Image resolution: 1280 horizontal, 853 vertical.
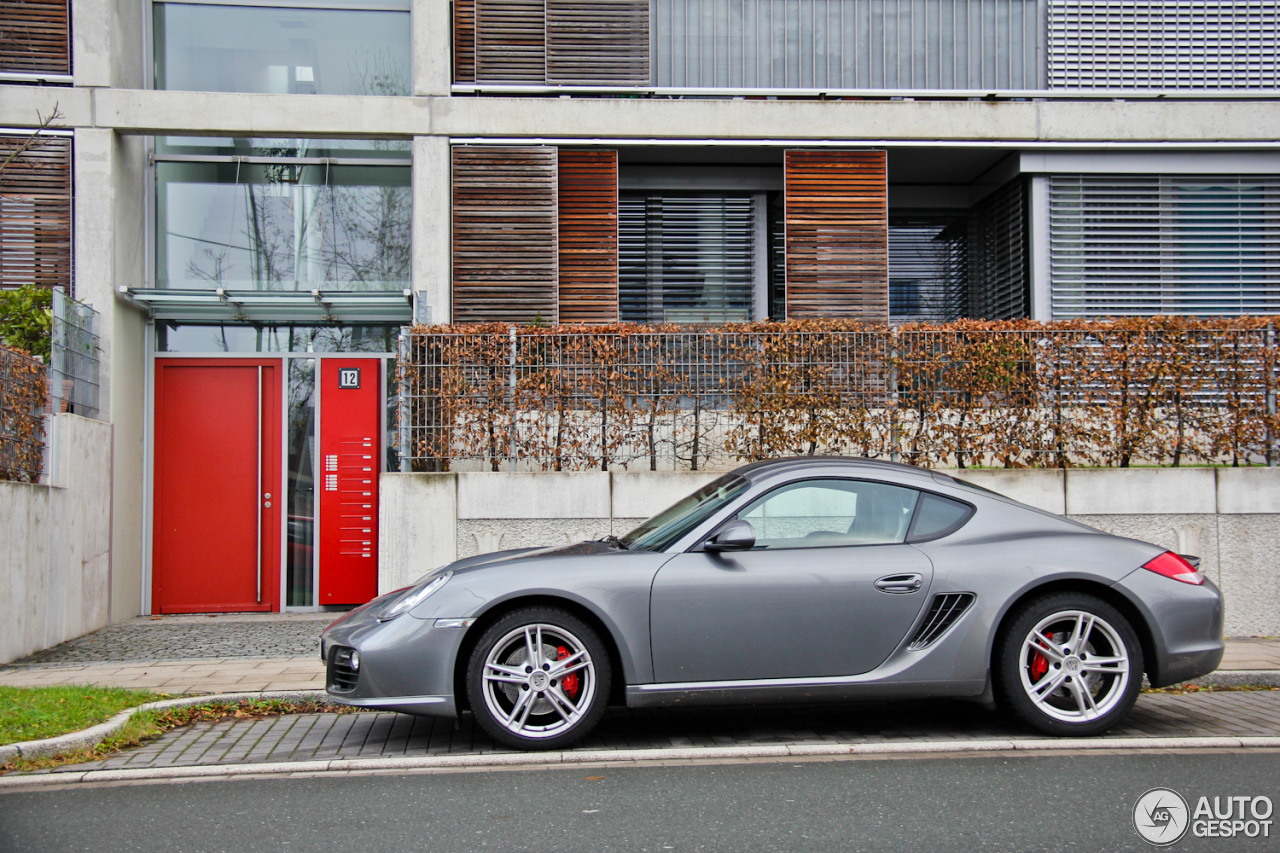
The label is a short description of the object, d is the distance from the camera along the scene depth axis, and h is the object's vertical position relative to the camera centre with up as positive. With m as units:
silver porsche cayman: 5.27 -0.95
